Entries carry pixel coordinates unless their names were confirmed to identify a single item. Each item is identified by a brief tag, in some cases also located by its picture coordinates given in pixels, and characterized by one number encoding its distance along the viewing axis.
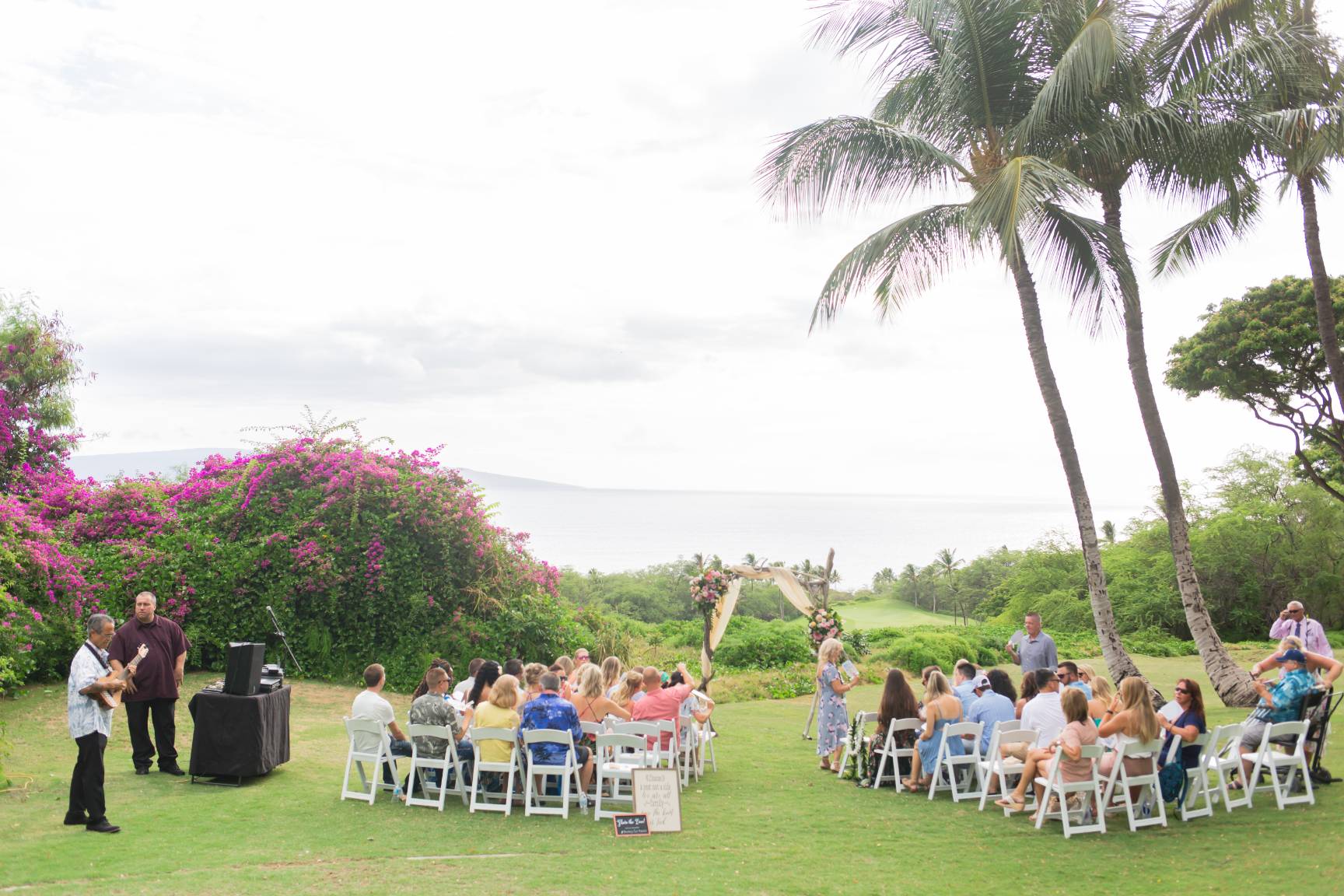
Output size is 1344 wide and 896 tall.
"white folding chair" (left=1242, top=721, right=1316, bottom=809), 7.23
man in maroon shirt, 8.47
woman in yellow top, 7.73
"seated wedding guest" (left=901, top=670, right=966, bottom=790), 8.32
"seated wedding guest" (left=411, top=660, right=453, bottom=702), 8.35
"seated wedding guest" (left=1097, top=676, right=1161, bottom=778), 7.05
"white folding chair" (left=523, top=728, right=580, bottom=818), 7.46
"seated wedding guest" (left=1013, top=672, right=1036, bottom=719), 8.79
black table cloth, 8.23
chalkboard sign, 6.92
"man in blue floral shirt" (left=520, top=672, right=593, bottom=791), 7.70
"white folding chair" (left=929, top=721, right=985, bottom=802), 7.98
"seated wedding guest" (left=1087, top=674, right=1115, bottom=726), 7.88
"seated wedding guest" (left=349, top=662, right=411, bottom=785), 7.96
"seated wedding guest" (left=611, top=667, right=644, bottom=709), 9.50
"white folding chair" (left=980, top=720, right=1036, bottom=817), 7.70
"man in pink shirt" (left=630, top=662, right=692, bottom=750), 8.66
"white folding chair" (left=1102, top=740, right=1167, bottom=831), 6.98
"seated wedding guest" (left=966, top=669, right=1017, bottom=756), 8.45
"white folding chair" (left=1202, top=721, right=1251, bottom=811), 7.31
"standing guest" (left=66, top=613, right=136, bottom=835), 6.62
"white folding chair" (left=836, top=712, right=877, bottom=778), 9.10
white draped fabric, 14.28
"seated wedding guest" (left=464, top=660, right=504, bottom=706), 8.72
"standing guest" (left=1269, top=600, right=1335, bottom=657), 9.57
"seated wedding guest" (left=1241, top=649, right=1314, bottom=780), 7.70
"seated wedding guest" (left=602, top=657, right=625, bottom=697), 9.33
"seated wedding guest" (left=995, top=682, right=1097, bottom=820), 6.98
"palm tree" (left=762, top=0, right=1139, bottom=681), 12.49
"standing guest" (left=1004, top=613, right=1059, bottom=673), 11.34
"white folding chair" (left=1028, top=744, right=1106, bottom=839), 6.91
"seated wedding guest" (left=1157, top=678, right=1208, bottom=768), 7.24
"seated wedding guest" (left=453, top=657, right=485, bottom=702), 9.38
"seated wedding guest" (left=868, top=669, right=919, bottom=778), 8.67
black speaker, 8.13
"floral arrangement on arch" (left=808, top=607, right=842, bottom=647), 13.12
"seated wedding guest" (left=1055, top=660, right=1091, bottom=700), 8.87
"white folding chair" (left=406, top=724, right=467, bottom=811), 7.58
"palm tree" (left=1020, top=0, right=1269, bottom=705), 12.65
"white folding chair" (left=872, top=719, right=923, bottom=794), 8.52
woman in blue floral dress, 9.81
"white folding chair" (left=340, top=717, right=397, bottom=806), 7.71
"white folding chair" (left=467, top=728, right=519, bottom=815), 7.49
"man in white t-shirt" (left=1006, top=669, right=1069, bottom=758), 7.76
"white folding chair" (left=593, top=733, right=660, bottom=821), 7.55
